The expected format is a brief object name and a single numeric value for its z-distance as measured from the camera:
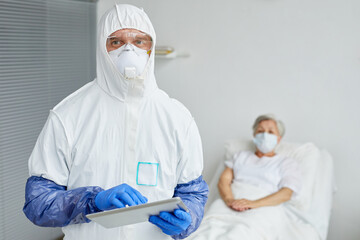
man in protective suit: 1.25
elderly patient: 2.63
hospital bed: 2.62
